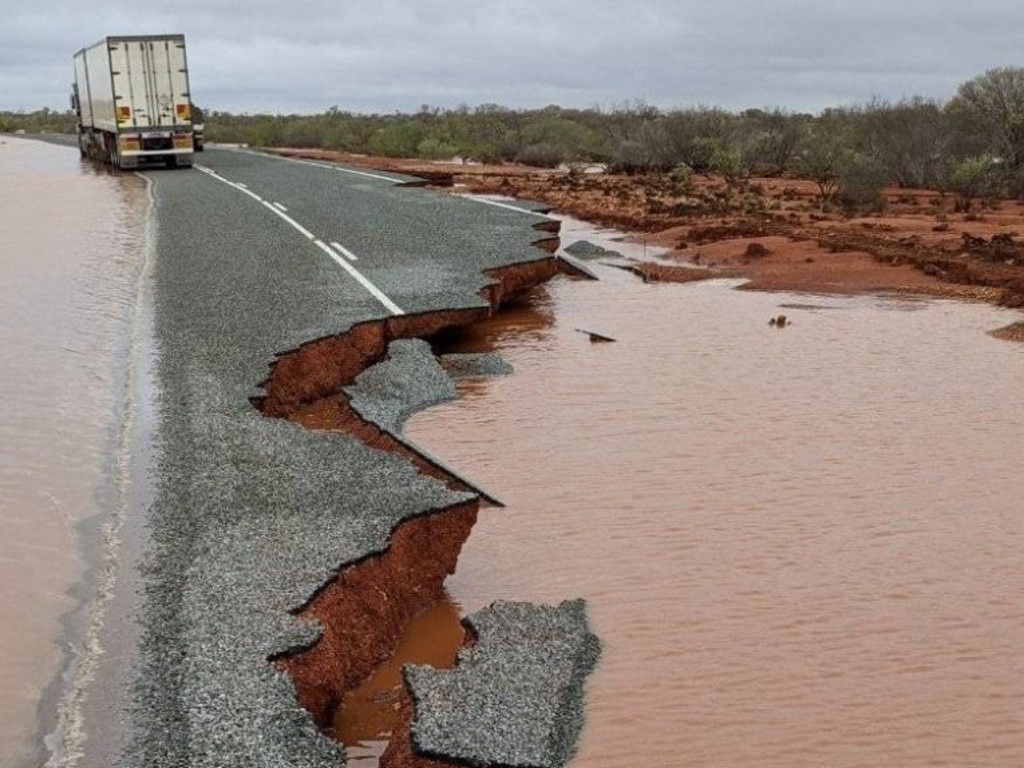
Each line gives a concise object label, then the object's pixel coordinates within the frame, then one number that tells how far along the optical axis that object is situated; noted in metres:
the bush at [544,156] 54.53
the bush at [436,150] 56.75
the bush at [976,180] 31.30
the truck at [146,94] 34.38
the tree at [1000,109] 34.94
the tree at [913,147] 36.47
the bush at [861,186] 29.30
